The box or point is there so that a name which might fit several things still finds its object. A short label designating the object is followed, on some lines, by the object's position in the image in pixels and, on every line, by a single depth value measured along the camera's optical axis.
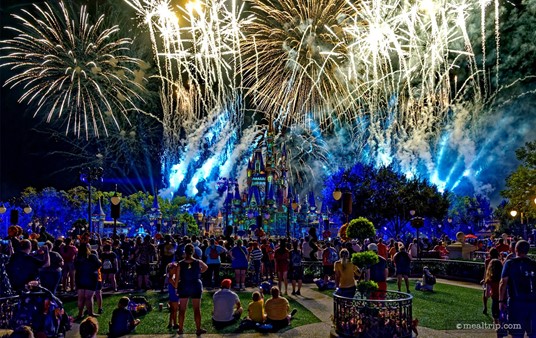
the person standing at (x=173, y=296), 12.87
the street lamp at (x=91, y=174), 32.16
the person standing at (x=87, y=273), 13.95
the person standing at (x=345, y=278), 13.09
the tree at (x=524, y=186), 44.66
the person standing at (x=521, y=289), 9.46
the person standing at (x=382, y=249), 21.23
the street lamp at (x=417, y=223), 29.21
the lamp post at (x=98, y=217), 58.78
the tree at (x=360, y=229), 22.88
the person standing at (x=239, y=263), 20.53
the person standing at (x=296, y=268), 19.30
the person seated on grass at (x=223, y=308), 13.60
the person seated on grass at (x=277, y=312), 13.44
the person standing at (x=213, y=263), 21.23
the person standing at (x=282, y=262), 18.75
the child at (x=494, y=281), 12.66
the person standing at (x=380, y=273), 14.75
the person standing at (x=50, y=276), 13.12
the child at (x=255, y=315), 13.30
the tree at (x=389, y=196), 54.53
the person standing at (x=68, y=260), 18.67
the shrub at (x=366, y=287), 11.49
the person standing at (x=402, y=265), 18.81
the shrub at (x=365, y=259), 12.76
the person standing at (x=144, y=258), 19.75
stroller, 8.66
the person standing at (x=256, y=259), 21.61
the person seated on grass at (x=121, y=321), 12.60
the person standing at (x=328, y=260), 20.77
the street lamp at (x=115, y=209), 23.92
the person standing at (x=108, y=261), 18.12
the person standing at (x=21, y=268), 11.69
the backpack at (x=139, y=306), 15.05
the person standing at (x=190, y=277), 12.23
